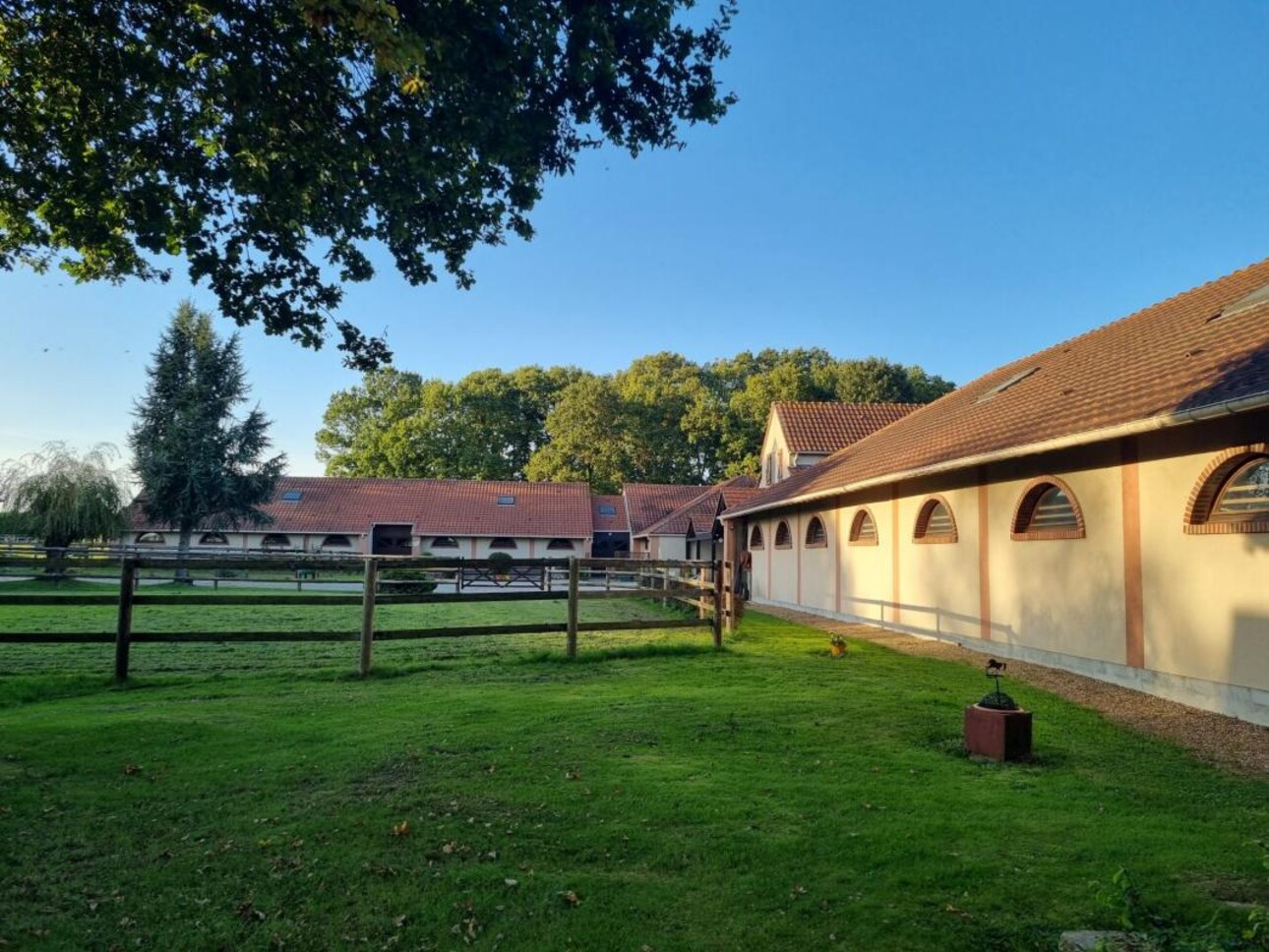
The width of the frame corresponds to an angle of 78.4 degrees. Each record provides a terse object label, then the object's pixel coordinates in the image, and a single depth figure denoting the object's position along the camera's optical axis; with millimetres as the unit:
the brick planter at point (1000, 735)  5609
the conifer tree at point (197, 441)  34219
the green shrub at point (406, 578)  23828
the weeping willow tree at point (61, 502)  29672
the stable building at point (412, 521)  39844
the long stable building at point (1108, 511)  7324
